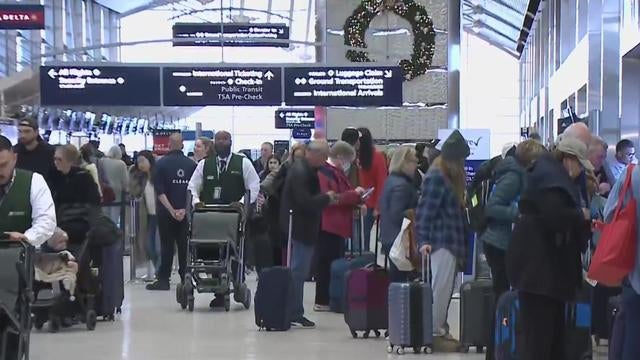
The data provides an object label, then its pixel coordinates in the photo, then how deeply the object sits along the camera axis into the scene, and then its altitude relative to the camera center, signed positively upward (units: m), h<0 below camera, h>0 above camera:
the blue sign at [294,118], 39.66 +0.18
